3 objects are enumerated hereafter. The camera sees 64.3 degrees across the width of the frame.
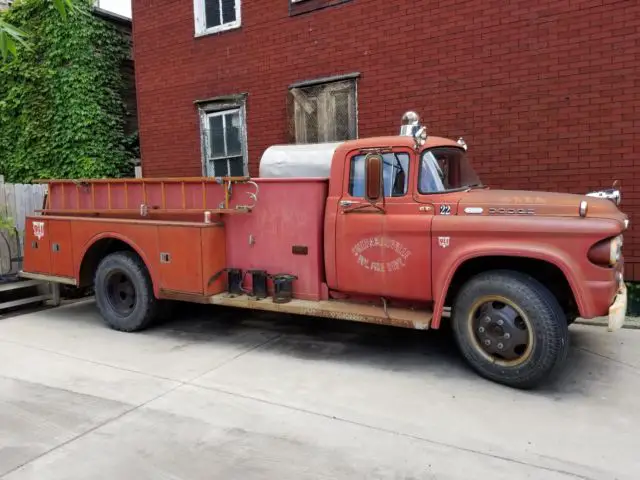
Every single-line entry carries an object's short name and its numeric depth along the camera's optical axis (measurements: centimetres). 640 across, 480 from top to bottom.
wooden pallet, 737
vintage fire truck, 422
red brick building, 650
